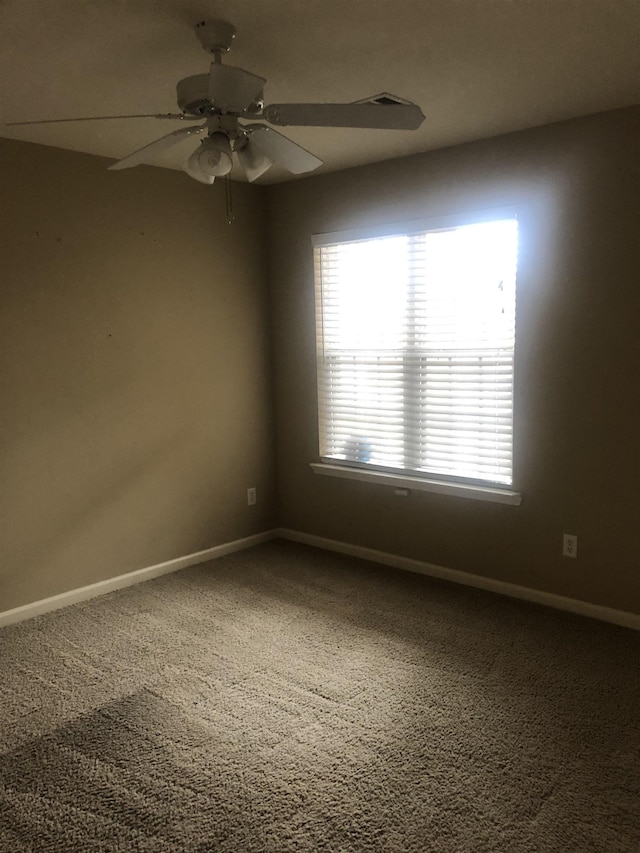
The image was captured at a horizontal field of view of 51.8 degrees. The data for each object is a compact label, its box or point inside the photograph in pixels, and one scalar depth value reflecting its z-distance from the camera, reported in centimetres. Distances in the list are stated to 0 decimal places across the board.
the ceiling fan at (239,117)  197
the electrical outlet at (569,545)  332
